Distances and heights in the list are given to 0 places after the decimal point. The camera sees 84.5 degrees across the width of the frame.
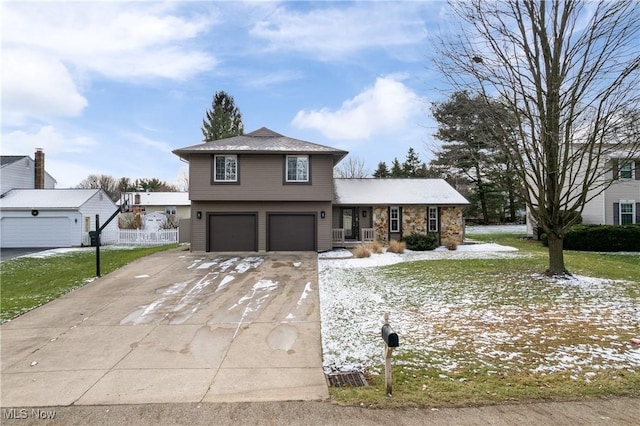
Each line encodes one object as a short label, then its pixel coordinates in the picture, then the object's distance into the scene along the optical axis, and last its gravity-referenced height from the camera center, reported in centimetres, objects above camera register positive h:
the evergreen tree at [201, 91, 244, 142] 3941 +1153
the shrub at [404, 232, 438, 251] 1741 -119
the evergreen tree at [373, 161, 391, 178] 4381 +600
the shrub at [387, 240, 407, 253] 1620 -134
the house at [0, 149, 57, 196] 2409 +352
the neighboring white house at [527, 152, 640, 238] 2059 +75
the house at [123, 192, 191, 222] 3709 +166
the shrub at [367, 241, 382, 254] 1584 -131
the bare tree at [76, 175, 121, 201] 5569 +610
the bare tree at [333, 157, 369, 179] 4697 +674
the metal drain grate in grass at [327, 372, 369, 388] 450 -213
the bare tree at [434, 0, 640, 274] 873 +361
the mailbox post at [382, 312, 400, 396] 401 -147
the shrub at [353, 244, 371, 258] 1494 -144
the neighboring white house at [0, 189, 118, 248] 2161 -16
